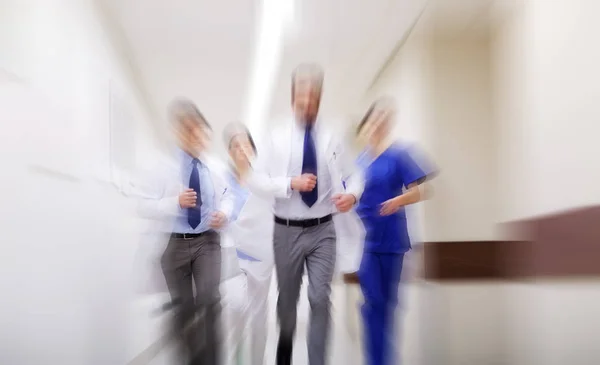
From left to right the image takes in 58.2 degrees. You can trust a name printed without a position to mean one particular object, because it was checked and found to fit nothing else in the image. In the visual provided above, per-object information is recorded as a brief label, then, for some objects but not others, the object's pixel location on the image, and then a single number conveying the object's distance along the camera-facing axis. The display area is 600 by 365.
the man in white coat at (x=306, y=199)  2.65
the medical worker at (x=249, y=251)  3.14
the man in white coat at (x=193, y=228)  2.99
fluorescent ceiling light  4.04
